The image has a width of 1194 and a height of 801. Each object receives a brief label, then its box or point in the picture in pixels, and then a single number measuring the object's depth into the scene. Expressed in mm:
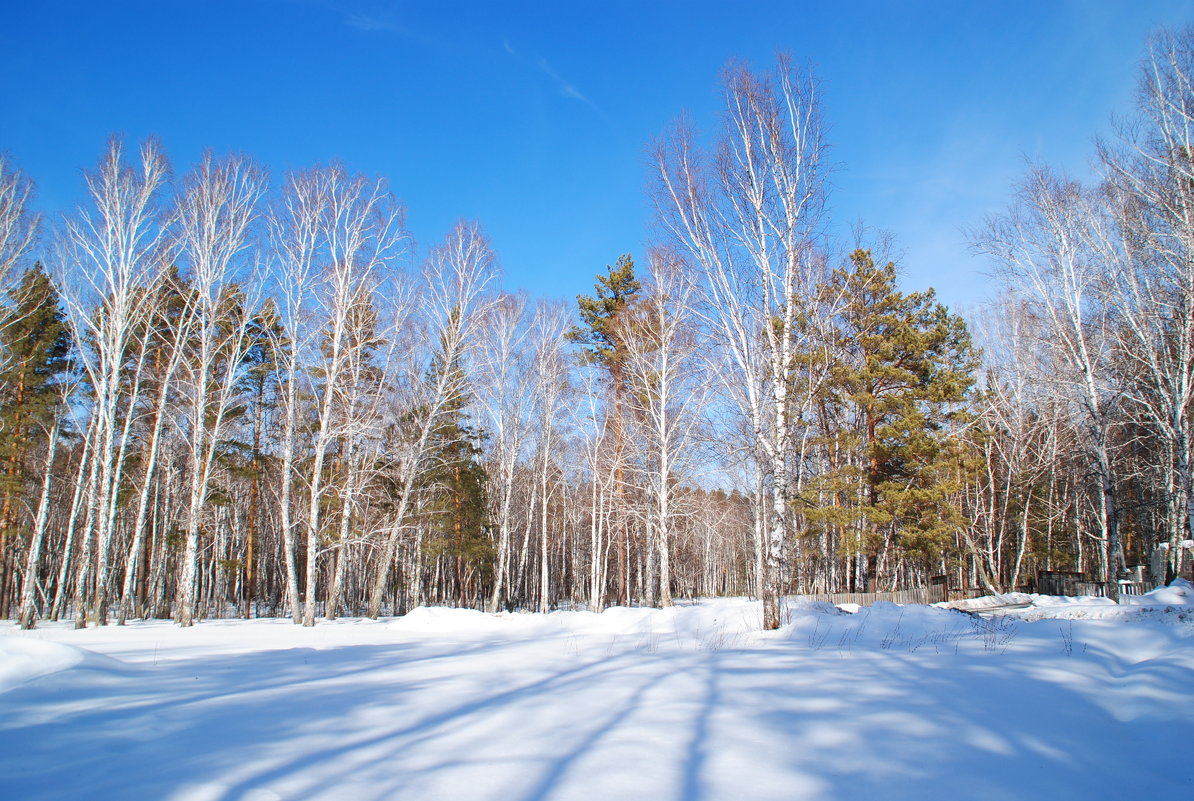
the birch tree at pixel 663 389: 18422
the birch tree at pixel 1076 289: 17078
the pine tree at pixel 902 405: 17969
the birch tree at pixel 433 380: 17859
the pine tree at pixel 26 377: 17719
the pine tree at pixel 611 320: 23781
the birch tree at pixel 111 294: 14359
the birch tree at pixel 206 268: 15453
